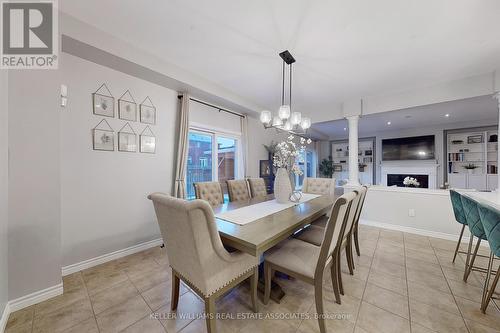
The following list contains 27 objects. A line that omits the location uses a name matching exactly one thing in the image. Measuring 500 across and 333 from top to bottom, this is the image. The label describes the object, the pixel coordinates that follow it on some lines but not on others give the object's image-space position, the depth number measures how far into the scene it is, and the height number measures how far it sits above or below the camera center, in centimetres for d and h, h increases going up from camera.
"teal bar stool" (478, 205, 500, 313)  138 -48
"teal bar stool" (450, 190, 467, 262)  222 -49
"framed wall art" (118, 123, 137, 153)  251 +37
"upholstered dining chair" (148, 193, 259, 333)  110 -55
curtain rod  330 +115
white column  395 +30
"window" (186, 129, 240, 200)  350 +18
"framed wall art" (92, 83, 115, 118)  229 +79
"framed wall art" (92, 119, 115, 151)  229 +37
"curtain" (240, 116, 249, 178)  428 +48
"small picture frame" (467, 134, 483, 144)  529 +78
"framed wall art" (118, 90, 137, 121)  251 +80
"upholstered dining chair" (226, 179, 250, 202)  284 -36
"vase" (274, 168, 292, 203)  233 -25
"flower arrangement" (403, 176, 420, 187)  393 -30
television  588 +59
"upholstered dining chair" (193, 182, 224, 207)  244 -34
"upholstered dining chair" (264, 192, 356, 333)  131 -73
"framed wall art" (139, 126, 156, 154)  272 +37
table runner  170 -46
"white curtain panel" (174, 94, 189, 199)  303 +25
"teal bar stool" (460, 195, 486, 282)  184 -54
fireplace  603 -42
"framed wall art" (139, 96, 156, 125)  271 +79
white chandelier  240 +66
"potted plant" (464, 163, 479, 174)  534 -1
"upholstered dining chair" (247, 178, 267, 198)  312 -34
